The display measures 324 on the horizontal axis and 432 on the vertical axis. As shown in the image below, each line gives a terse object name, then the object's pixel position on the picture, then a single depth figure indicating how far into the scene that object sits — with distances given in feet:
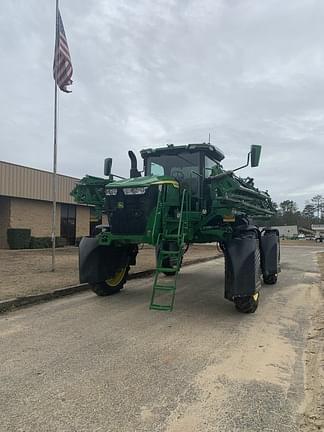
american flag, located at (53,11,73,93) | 41.98
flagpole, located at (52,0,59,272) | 42.16
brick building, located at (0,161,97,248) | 81.46
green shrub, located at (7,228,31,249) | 80.84
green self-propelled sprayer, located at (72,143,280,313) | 24.80
